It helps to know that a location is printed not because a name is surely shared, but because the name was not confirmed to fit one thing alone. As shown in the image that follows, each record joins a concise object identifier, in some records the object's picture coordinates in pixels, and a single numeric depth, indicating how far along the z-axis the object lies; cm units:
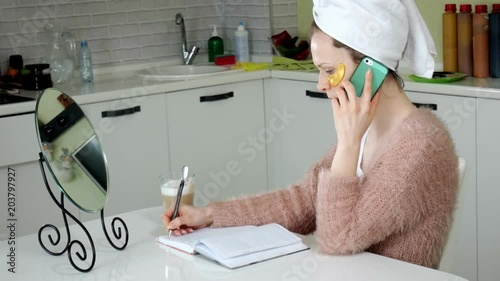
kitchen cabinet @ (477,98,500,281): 368
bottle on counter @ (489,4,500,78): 399
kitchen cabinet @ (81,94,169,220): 421
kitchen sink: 475
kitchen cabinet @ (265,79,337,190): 450
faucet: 507
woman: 215
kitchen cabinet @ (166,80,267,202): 448
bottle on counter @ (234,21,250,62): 505
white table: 202
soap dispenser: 513
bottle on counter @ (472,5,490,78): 404
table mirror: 222
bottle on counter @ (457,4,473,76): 412
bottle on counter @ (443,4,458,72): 420
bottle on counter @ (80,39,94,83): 465
